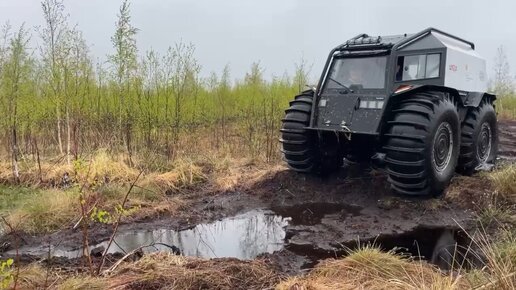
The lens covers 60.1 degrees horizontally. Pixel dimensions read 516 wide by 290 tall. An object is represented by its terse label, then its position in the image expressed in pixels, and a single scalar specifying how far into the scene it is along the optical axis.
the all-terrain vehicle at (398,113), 5.68
